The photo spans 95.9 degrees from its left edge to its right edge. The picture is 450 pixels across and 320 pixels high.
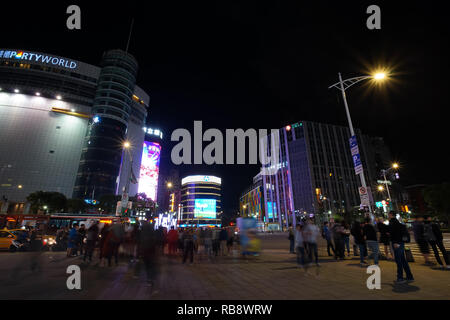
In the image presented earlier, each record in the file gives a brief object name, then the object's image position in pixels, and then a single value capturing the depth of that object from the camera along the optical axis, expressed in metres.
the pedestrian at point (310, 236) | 8.59
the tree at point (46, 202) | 45.91
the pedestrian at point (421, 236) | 8.03
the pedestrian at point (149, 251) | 5.81
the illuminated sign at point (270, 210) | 103.97
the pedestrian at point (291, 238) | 13.20
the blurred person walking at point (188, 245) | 10.66
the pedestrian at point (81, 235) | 13.12
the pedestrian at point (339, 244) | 10.09
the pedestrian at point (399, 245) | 5.70
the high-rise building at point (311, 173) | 91.12
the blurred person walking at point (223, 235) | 14.31
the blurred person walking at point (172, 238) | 13.13
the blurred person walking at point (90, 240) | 10.35
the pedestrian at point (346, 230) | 10.95
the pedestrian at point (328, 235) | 11.05
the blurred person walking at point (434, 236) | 7.42
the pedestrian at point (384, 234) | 7.55
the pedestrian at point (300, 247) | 7.93
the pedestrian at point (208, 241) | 12.98
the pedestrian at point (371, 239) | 7.93
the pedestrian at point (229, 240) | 15.46
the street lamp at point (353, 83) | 11.11
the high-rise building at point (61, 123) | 65.12
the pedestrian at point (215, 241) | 13.61
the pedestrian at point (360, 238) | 8.72
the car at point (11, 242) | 15.52
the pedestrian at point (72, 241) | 12.04
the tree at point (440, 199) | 35.03
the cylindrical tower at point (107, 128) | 66.38
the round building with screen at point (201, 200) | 124.75
